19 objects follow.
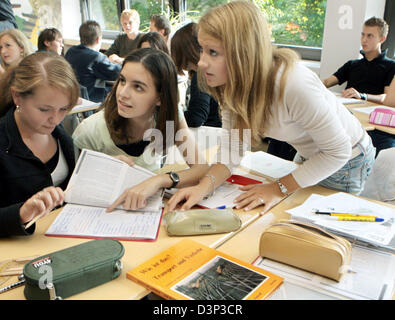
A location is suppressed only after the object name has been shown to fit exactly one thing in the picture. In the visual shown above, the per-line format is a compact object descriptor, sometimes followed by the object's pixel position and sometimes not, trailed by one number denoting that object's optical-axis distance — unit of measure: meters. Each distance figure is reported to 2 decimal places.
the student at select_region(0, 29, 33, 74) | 3.42
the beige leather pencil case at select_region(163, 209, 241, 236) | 1.09
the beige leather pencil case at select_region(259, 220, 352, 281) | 0.87
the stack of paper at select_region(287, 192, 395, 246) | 0.97
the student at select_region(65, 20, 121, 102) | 4.04
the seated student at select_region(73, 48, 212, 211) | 1.54
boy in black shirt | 3.30
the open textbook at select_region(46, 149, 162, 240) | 1.10
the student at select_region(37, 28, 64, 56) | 4.33
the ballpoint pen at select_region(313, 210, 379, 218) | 1.07
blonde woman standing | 1.16
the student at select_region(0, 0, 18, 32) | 3.37
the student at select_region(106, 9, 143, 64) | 5.04
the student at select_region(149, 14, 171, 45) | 4.49
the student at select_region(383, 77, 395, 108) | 2.86
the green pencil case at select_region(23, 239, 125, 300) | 0.78
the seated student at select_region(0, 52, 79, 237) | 1.28
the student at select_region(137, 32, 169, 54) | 3.25
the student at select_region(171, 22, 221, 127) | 2.40
